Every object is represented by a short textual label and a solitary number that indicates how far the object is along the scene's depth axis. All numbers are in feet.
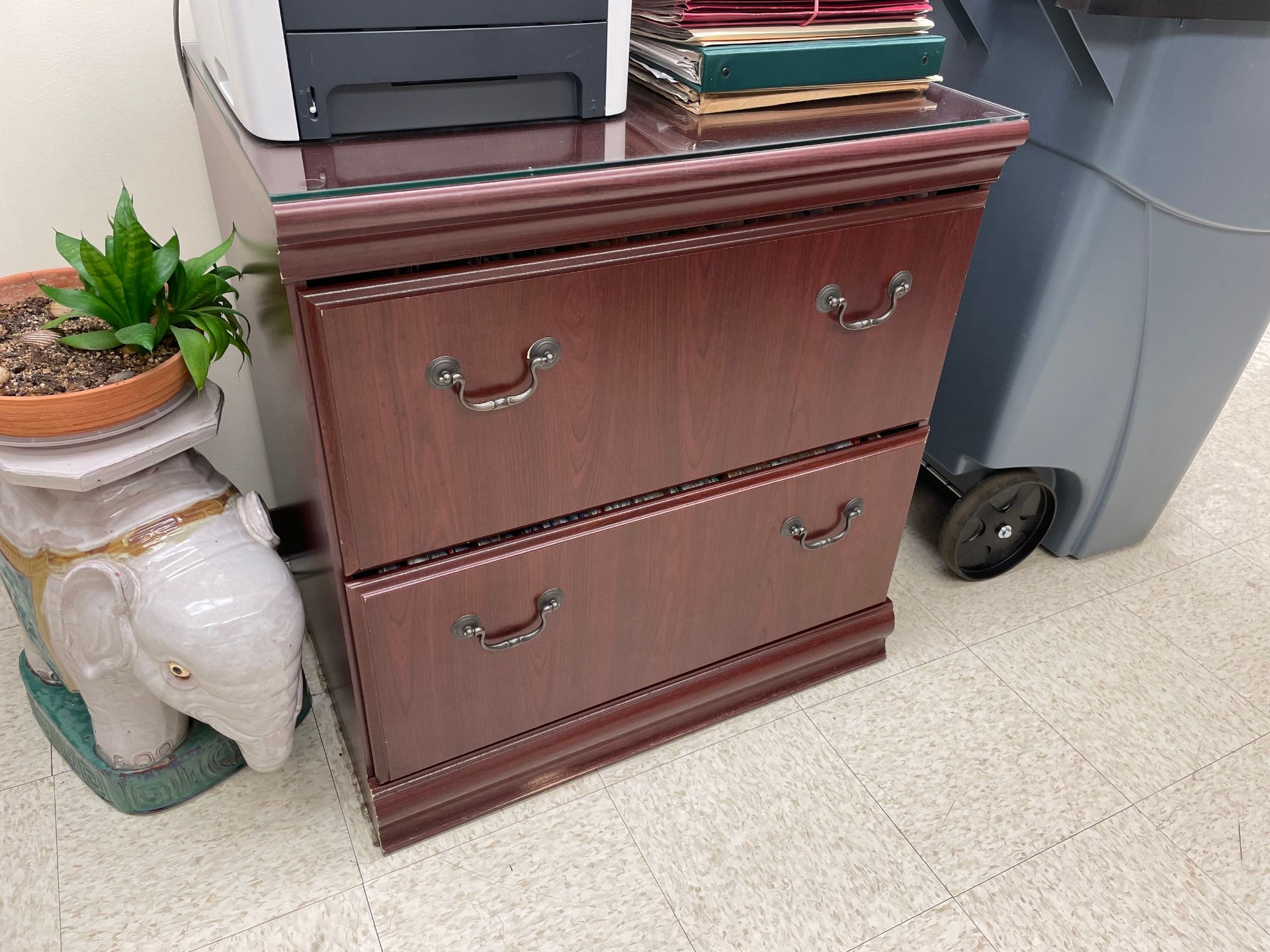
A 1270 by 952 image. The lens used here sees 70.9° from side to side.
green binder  2.62
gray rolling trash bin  3.31
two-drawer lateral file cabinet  2.27
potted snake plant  2.62
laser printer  2.17
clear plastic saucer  2.65
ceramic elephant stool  2.81
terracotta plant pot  2.56
